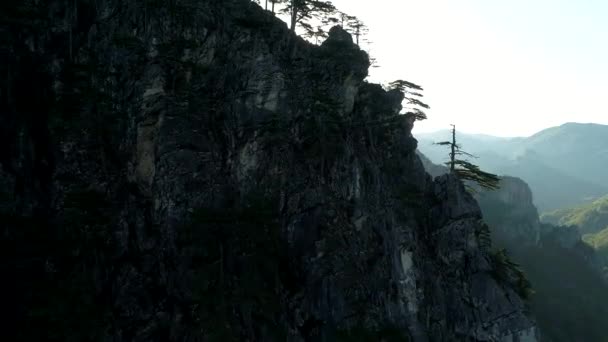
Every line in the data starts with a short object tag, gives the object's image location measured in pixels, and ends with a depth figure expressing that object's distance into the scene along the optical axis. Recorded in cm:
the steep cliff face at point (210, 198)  3306
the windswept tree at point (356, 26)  5312
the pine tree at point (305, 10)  4776
